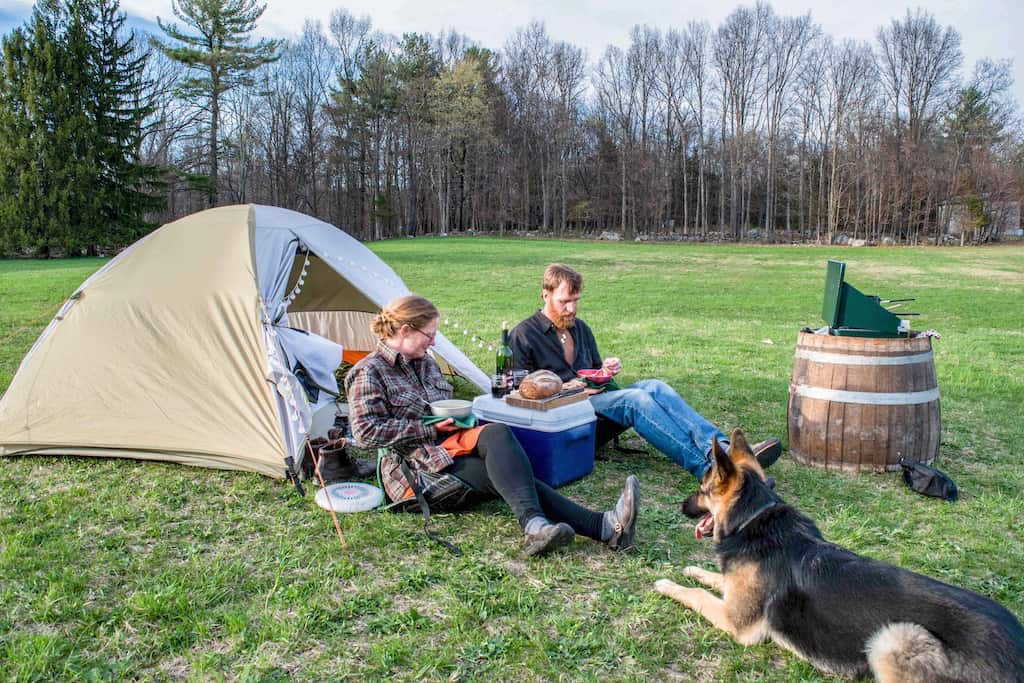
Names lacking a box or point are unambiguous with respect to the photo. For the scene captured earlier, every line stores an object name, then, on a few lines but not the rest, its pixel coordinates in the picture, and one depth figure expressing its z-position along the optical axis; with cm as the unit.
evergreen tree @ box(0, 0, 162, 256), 2667
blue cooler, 420
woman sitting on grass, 357
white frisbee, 401
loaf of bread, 419
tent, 460
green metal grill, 457
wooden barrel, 438
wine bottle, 471
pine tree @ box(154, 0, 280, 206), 3206
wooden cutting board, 416
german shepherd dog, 209
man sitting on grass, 443
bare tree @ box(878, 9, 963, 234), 4325
